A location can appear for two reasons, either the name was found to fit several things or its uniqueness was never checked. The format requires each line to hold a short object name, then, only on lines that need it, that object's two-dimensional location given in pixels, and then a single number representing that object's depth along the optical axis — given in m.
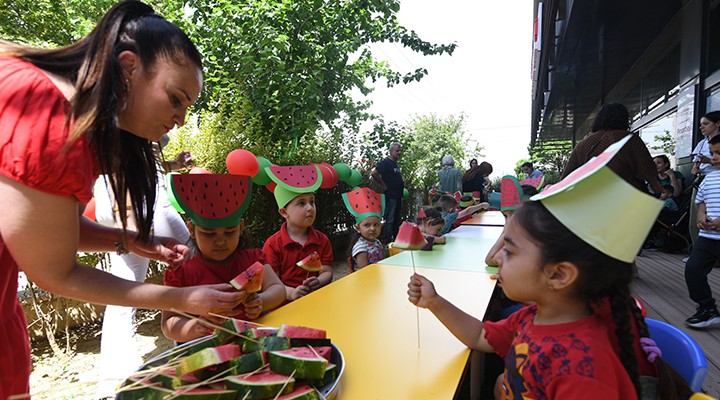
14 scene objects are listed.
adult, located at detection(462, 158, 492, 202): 9.27
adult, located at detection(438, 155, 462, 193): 9.02
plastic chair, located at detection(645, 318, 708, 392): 1.20
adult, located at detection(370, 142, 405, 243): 7.87
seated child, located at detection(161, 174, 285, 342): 1.84
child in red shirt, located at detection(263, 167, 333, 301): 3.14
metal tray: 1.08
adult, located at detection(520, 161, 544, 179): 12.61
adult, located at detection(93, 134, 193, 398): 2.80
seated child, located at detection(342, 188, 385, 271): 3.86
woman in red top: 0.86
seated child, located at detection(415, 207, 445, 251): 4.11
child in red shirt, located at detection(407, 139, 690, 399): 1.02
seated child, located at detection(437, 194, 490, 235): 5.39
